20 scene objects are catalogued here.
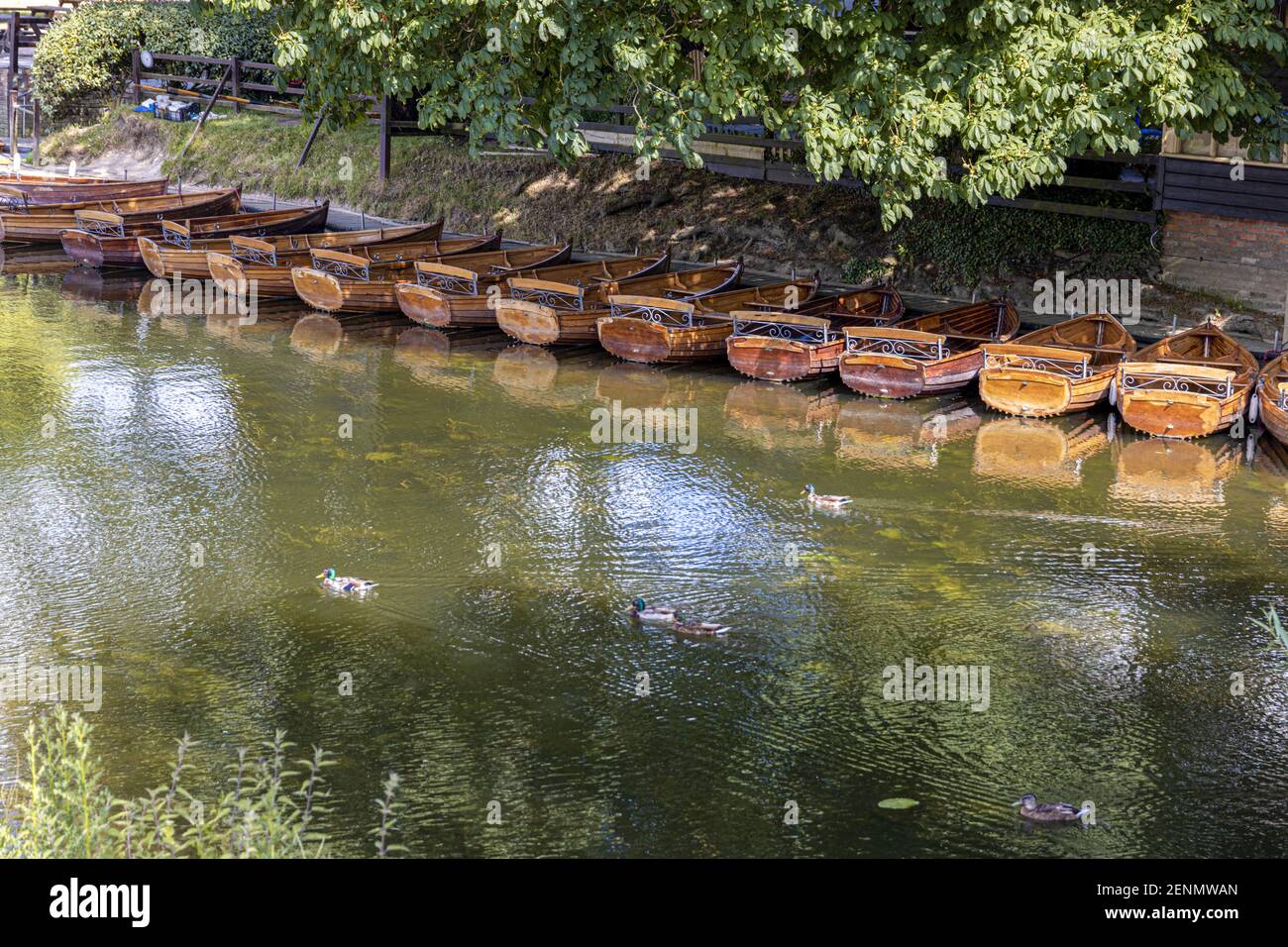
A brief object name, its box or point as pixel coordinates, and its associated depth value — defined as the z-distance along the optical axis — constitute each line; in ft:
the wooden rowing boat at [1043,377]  58.80
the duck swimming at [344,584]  40.27
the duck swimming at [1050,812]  29.17
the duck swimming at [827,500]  48.21
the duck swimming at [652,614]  38.65
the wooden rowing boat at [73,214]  93.25
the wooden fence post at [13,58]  120.26
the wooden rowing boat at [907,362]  61.77
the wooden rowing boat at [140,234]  87.01
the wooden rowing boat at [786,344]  64.08
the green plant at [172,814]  21.42
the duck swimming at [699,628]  38.01
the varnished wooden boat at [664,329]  66.49
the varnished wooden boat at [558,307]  69.67
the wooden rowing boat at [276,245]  82.58
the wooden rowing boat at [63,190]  96.43
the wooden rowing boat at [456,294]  73.31
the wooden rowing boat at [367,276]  76.23
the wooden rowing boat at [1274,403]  55.11
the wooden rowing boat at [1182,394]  56.18
